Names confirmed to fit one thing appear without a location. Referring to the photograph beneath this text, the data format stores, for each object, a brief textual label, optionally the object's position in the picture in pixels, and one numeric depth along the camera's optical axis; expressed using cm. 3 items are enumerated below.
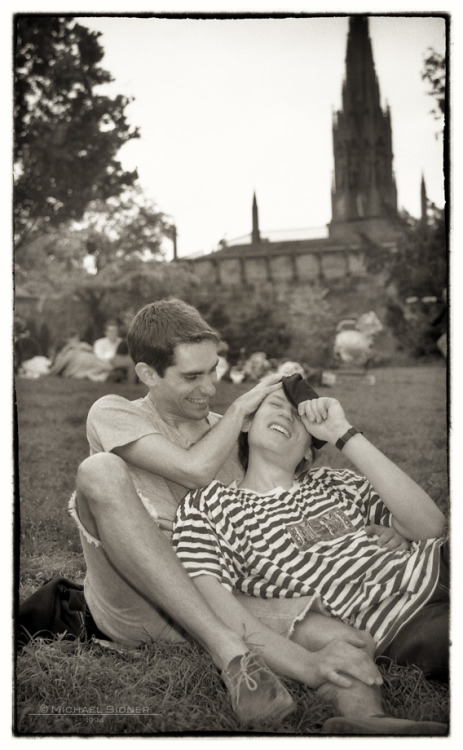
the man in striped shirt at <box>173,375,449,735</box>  243
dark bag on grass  278
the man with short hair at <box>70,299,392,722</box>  232
